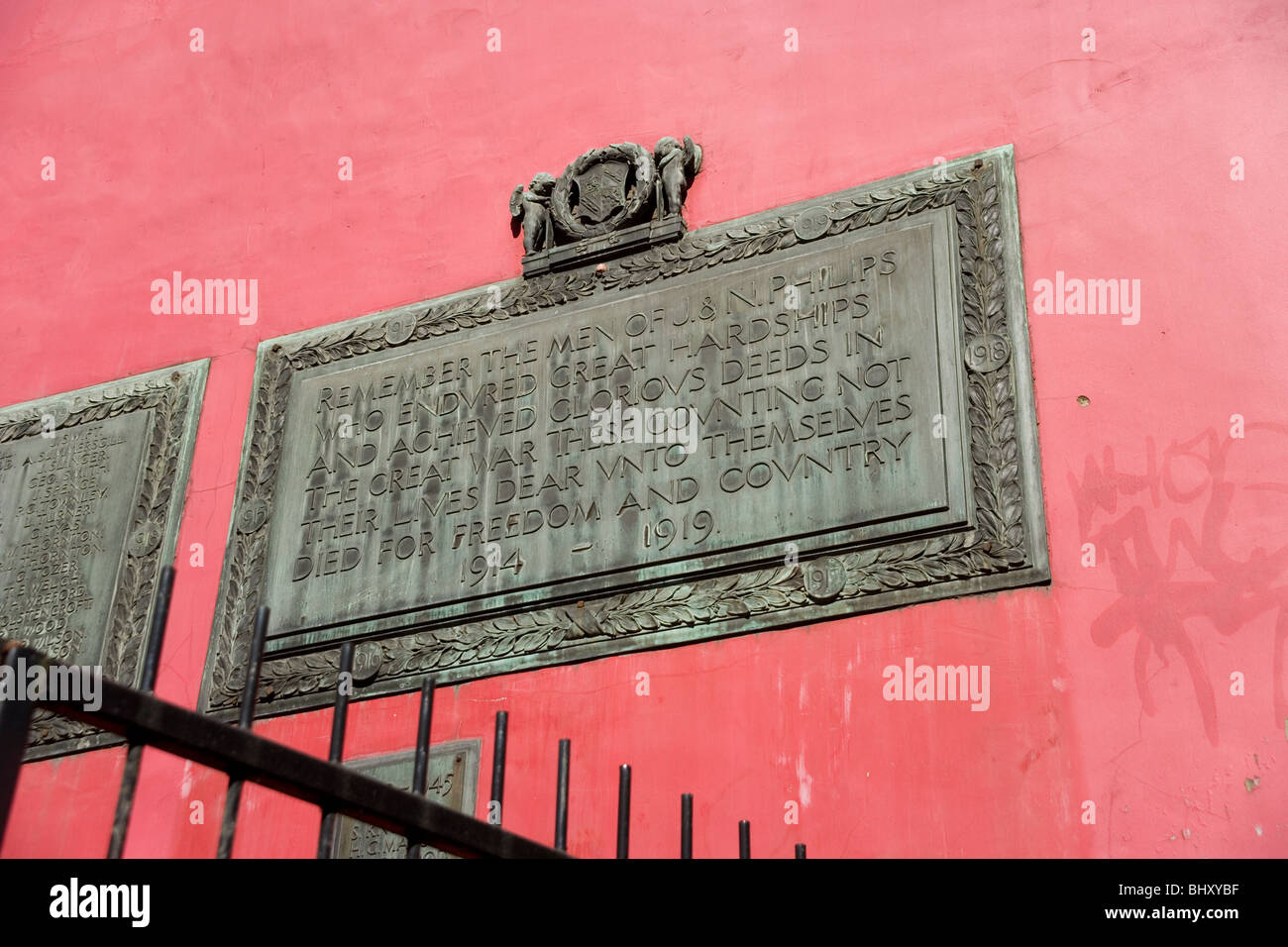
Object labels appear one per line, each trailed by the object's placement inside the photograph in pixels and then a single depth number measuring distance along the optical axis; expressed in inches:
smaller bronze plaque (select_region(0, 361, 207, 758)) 190.7
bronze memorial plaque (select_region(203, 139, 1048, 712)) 153.8
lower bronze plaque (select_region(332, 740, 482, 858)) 158.9
